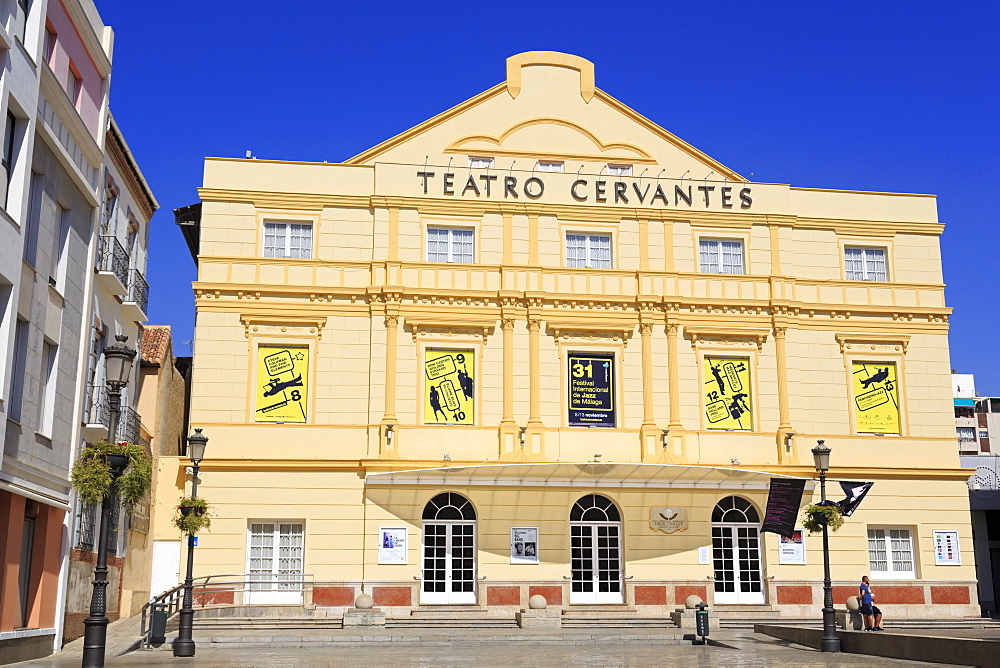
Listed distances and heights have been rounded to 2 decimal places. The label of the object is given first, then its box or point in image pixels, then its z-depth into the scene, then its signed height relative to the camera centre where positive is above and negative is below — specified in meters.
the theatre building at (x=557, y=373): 28.75 +5.32
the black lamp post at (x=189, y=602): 20.75 -0.75
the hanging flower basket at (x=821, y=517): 25.00 +1.08
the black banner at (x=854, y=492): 28.25 +1.88
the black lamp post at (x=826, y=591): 22.31 -0.58
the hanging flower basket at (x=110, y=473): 15.86 +1.35
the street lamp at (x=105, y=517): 14.12 +0.62
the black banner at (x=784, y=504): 28.77 +1.59
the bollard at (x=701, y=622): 24.47 -1.30
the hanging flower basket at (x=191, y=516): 23.67 +1.05
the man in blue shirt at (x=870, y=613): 25.19 -1.13
